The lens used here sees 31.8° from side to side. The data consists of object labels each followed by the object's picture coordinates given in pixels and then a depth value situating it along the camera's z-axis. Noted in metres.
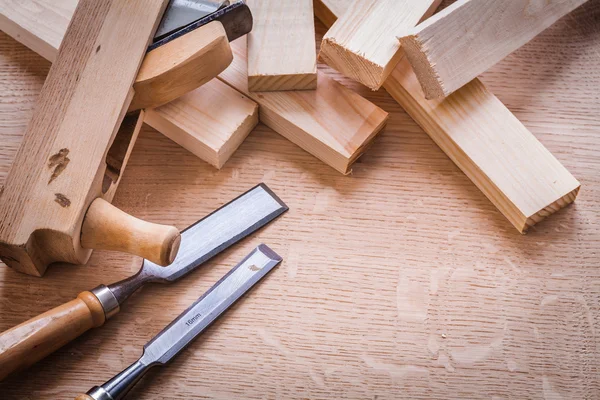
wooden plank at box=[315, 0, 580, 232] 0.70
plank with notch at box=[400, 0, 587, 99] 0.69
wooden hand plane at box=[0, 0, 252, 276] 0.65
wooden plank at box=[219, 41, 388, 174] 0.72
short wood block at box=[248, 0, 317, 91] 0.71
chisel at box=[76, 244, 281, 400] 0.64
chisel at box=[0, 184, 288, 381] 0.63
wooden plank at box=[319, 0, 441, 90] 0.70
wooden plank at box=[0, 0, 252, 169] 0.71
